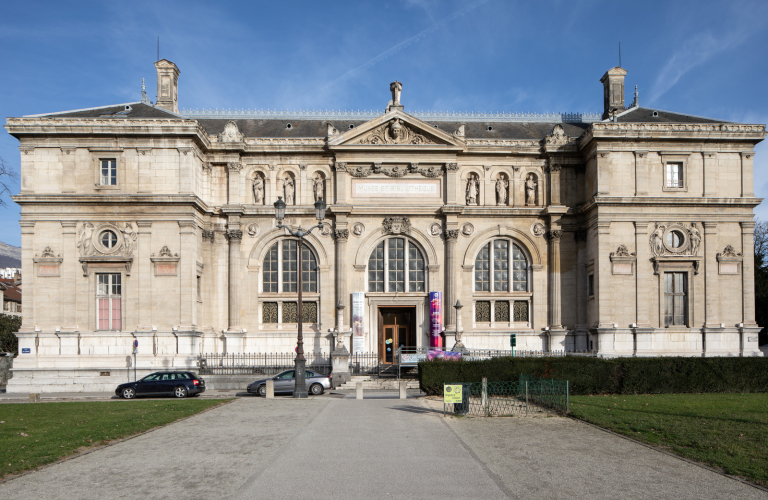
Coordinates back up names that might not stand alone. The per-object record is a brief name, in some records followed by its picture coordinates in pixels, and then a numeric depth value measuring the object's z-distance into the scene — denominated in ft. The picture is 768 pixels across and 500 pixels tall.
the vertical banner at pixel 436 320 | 124.16
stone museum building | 114.01
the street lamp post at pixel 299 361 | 88.22
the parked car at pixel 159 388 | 95.40
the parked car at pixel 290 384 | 96.53
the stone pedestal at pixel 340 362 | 112.88
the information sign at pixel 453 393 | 64.54
